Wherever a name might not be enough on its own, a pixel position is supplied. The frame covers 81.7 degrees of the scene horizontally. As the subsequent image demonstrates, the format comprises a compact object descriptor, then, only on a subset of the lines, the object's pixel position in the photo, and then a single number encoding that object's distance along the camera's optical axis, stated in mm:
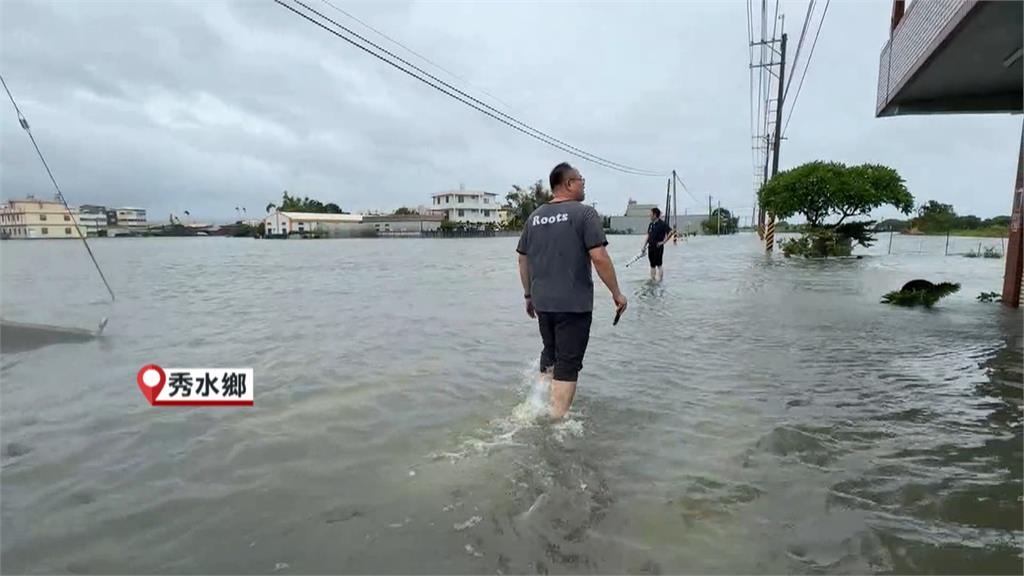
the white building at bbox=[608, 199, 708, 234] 114562
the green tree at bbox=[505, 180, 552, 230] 98806
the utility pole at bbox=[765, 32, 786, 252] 27967
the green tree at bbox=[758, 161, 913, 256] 25609
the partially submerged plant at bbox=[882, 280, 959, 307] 10180
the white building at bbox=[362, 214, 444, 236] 96688
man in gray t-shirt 4113
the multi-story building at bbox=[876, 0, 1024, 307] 4191
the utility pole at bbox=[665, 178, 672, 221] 59209
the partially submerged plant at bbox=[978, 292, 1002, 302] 10727
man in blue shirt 14234
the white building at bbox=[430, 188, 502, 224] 110875
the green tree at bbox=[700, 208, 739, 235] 105875
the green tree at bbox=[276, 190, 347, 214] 111000
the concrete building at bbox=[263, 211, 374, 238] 90812
